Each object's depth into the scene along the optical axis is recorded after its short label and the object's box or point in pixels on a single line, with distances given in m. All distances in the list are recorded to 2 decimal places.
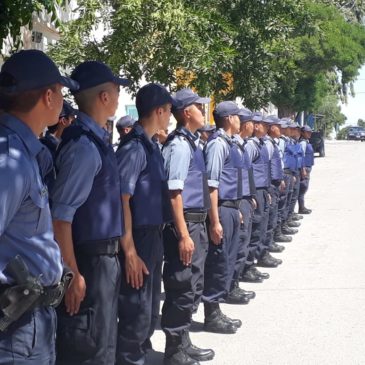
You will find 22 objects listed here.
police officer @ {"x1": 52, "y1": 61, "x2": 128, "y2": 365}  3.12
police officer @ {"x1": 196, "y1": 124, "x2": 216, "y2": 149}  8.16
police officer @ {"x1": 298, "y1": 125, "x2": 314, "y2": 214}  13.15
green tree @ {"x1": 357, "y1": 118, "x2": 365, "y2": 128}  137.70
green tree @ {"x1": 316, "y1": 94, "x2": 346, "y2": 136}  71.07
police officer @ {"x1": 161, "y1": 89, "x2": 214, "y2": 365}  4.54
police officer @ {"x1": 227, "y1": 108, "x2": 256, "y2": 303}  6.48
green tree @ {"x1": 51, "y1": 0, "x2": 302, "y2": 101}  7.08
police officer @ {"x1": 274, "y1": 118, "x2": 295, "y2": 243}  10.52
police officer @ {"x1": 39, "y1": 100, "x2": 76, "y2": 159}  4.19
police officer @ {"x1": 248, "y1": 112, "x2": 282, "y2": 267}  7.76
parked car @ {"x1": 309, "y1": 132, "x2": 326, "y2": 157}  33.75
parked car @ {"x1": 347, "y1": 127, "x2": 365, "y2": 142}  64.06
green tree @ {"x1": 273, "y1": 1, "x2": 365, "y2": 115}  26.66
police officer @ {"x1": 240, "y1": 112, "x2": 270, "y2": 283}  7.56
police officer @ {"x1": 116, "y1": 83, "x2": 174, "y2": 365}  3.81
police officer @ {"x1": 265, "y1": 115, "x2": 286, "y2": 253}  8.88
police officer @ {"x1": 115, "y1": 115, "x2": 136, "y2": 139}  7.87
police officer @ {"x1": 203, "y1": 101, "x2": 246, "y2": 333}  5.48
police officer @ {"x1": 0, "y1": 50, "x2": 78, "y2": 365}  2.29
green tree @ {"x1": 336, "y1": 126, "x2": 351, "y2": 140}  79.43
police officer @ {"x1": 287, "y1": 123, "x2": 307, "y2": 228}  11.78
